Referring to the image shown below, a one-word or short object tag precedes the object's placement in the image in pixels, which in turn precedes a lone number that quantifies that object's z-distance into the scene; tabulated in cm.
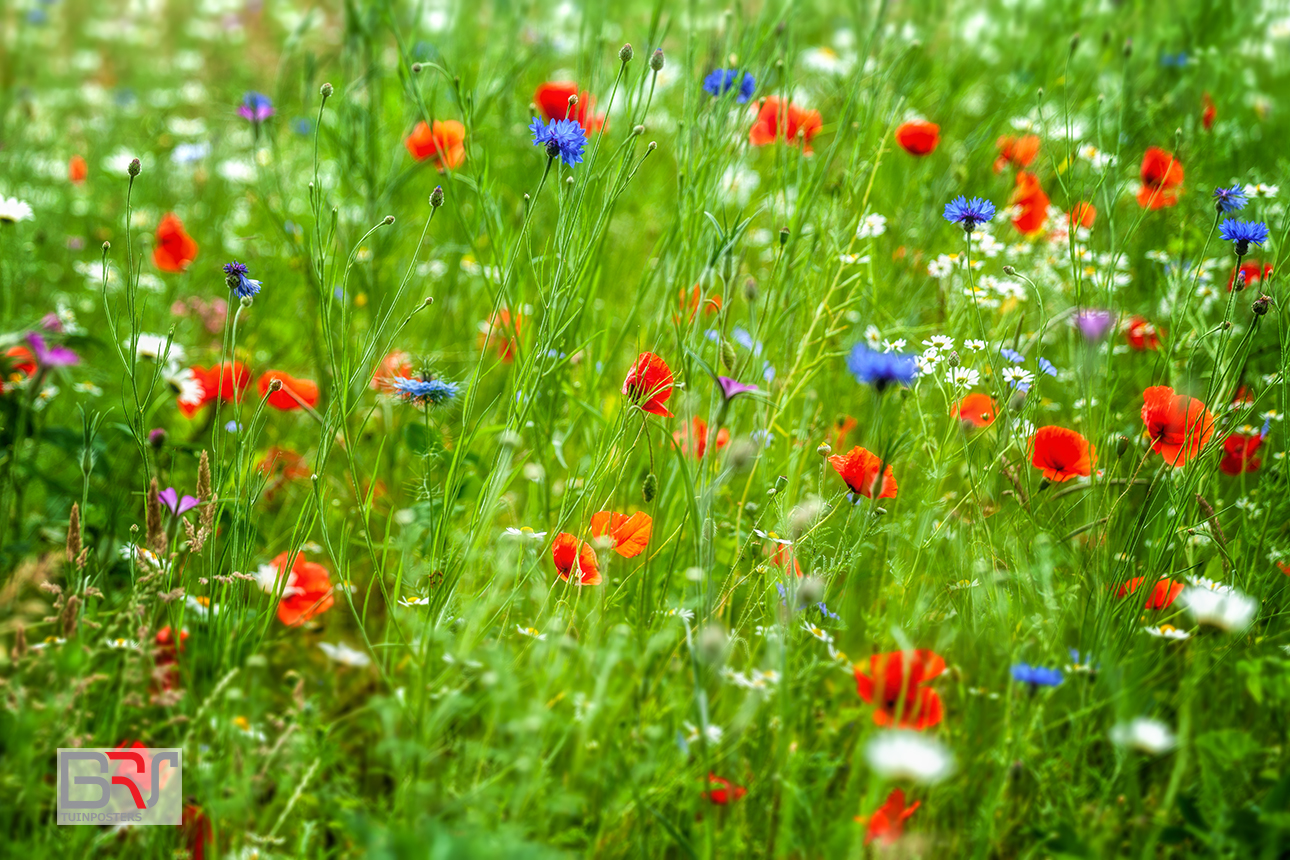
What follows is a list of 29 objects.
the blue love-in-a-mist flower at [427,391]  282
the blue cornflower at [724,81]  298
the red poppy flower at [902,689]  264
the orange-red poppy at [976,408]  300
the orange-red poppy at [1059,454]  283
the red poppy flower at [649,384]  278
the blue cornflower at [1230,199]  285
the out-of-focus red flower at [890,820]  264
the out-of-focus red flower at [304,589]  293
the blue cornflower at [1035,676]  264
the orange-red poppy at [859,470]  279
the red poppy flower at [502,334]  288
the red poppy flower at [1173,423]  281
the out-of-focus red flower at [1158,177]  315
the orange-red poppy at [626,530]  282
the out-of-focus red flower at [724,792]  266
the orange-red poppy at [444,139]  322
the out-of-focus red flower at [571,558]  277
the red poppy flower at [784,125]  305
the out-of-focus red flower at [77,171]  394
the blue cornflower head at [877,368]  271
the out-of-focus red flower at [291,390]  304
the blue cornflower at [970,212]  287
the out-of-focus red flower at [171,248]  333
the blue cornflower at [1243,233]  283
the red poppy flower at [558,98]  330
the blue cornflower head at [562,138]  280
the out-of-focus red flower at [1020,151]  335
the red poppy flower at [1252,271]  292
